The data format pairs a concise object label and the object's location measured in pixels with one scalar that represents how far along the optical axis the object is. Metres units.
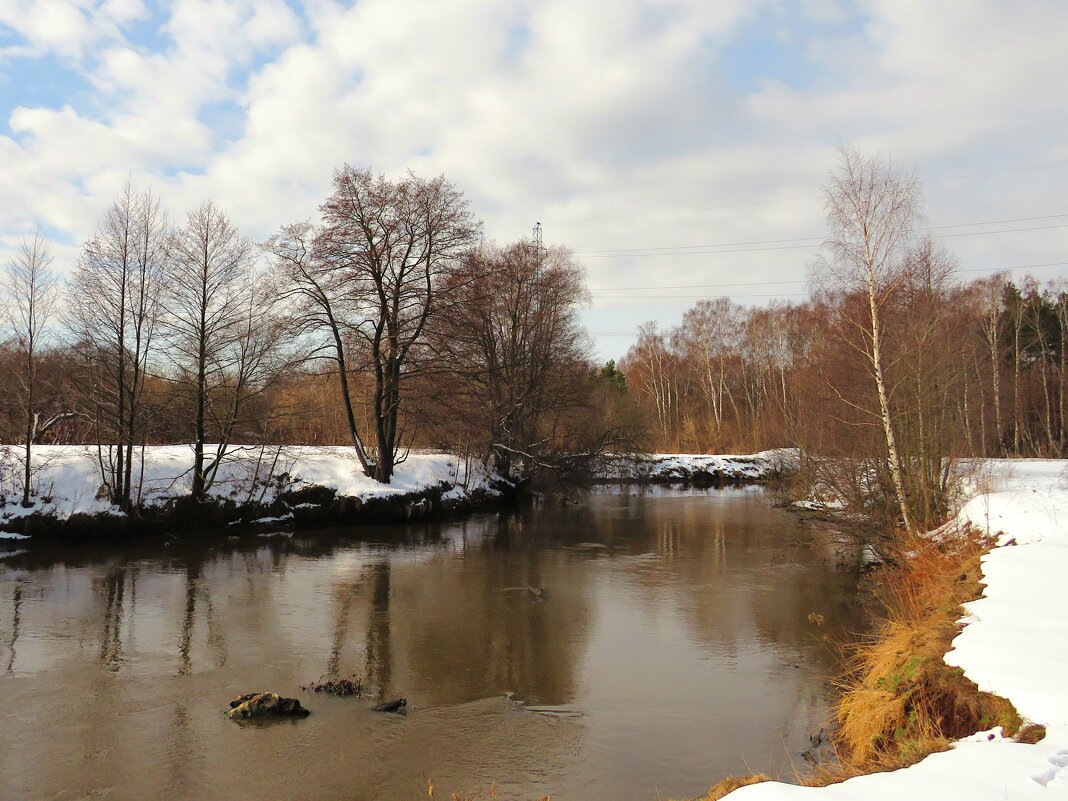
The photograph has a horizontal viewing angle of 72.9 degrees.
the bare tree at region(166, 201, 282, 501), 22.33
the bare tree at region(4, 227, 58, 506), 20.42
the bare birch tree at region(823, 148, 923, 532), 14.11
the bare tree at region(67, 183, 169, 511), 21.05
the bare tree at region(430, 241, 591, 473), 30.66
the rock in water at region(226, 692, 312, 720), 7.91
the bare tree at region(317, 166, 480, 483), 26.09
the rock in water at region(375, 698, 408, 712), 8.18
